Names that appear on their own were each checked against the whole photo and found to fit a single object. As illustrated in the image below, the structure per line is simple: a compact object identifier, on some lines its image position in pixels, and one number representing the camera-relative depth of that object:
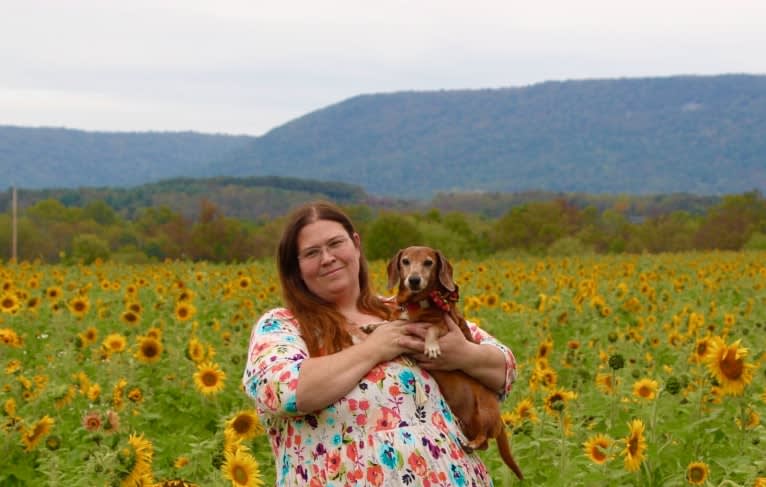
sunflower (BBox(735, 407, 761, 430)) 4.95
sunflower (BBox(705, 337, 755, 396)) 4.36
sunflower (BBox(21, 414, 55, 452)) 4.92
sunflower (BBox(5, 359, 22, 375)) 5.98
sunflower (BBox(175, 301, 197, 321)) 8.27
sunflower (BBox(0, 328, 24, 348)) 6.80
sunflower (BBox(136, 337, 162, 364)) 6.43
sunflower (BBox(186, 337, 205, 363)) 6.29
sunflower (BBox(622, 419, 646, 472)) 4.09
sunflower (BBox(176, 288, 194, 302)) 8.83
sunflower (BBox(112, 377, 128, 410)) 5.36
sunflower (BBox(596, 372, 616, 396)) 5.71
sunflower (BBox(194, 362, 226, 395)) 5.27
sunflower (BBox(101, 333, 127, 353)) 6.52
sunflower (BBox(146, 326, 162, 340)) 6.56
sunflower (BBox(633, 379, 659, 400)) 5.00
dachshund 3.41
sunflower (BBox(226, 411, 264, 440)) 4.24
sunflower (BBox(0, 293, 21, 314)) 8.88
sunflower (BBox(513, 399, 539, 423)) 4.86
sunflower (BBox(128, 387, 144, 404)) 5.37
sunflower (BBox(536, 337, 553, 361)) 6.65
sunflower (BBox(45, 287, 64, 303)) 9.73
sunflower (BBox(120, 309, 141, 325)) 8.20
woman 3.38
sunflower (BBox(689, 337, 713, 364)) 5.19
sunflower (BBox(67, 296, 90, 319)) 8.66
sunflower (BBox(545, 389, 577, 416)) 4.59
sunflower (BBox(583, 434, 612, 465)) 4.34
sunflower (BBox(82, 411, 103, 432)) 4.36
